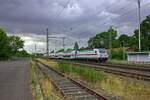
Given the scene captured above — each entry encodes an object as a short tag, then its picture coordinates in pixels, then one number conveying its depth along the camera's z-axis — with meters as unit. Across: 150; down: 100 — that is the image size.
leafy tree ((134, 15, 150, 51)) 38.59
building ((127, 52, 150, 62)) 21.18
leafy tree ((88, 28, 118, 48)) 56.68
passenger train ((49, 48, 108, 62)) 24.67
